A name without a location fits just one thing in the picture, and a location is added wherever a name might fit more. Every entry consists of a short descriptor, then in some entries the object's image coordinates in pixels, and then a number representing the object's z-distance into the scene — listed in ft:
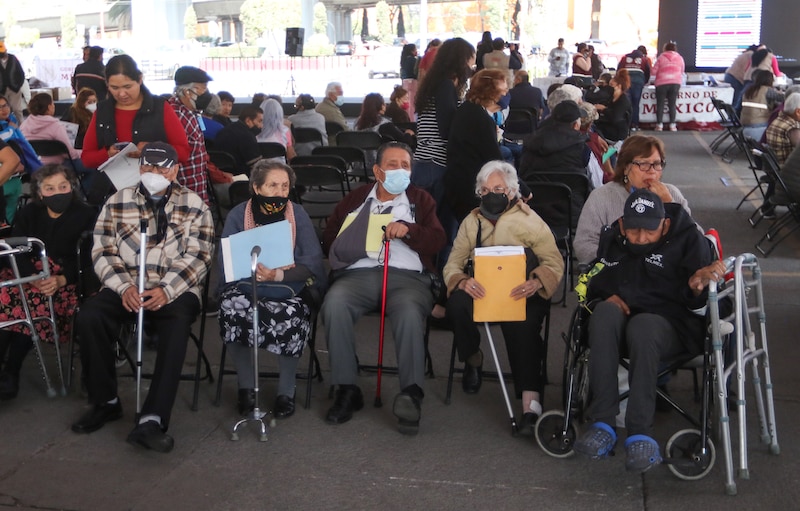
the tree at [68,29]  110.01
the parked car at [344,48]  98.37
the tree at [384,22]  107.76
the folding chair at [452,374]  14.76
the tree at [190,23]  95.33
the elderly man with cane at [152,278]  13.89
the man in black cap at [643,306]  11.99
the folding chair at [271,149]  27.27
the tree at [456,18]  114.42
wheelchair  11.65
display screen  64.85
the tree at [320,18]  98.16
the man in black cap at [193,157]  18.37
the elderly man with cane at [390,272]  14.07
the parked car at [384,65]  92.35
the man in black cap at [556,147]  21.49
